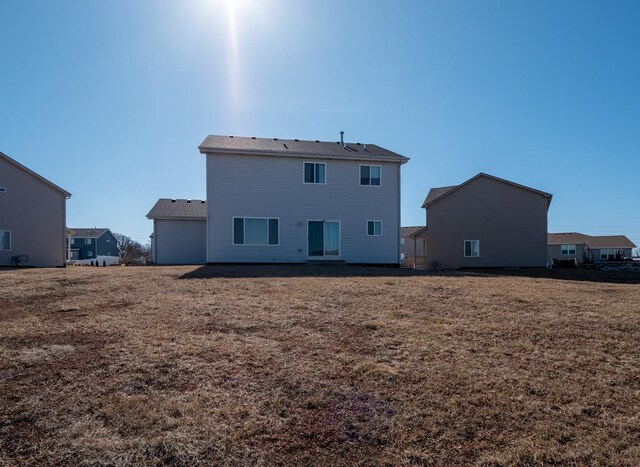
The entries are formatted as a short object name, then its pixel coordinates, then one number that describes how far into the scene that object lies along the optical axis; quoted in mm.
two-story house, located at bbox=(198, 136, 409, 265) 17531
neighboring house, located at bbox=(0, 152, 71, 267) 18750
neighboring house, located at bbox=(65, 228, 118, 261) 53522
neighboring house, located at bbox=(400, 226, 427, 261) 49128
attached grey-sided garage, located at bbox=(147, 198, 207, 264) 23344
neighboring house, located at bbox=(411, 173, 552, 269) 23359
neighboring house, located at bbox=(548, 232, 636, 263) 48312
